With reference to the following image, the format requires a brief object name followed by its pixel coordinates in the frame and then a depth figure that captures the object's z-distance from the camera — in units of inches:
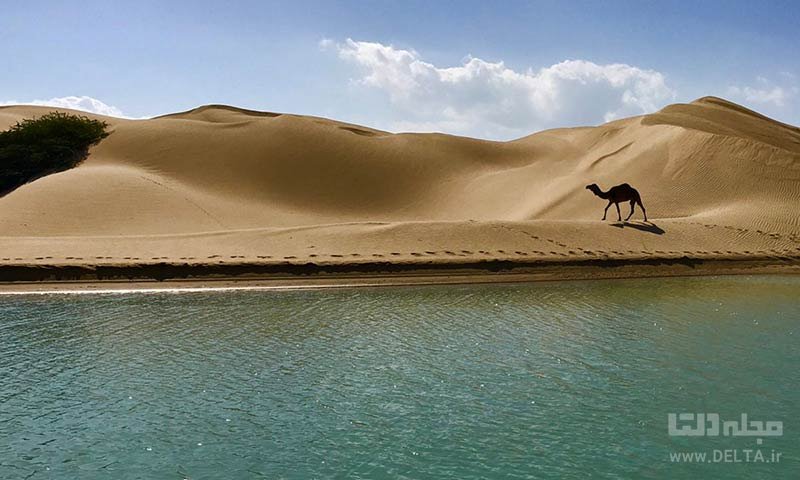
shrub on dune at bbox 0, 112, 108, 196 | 1820.9
